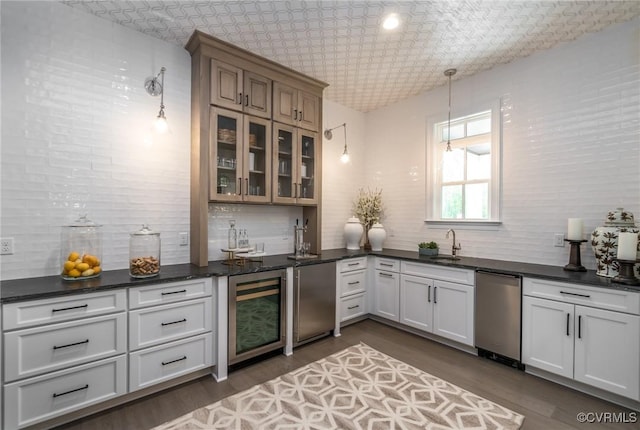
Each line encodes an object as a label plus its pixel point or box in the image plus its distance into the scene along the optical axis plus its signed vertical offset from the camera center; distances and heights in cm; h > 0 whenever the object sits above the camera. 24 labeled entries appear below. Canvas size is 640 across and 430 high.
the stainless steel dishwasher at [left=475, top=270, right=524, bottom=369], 256 -91
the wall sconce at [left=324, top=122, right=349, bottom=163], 411 +113
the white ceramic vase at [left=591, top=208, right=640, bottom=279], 230 -18
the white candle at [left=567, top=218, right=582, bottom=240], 254 -11
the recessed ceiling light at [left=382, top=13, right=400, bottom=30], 241 +161
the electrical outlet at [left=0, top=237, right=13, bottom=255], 204 -25
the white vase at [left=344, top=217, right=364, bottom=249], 395 -23
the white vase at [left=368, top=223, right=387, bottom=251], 390 -29
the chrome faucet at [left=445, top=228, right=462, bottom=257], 341 -37
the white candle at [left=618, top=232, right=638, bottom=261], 209 -21
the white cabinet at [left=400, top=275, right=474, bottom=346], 289 -96
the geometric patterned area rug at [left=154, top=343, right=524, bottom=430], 190 -135
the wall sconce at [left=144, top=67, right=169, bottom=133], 259 +111
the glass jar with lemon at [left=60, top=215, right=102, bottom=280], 209 -30
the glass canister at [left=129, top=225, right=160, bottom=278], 220 -34
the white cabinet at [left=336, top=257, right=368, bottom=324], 342 -88
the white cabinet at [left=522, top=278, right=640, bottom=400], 204 -91
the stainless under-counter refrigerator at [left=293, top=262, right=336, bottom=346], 294 -91
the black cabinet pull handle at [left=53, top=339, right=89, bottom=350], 182 -84
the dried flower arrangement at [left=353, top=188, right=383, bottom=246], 414 +6
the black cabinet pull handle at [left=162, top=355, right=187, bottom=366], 221 -113
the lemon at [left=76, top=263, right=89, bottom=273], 209 -40
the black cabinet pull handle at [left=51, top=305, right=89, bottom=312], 182 -61
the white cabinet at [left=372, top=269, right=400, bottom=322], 347 -97
